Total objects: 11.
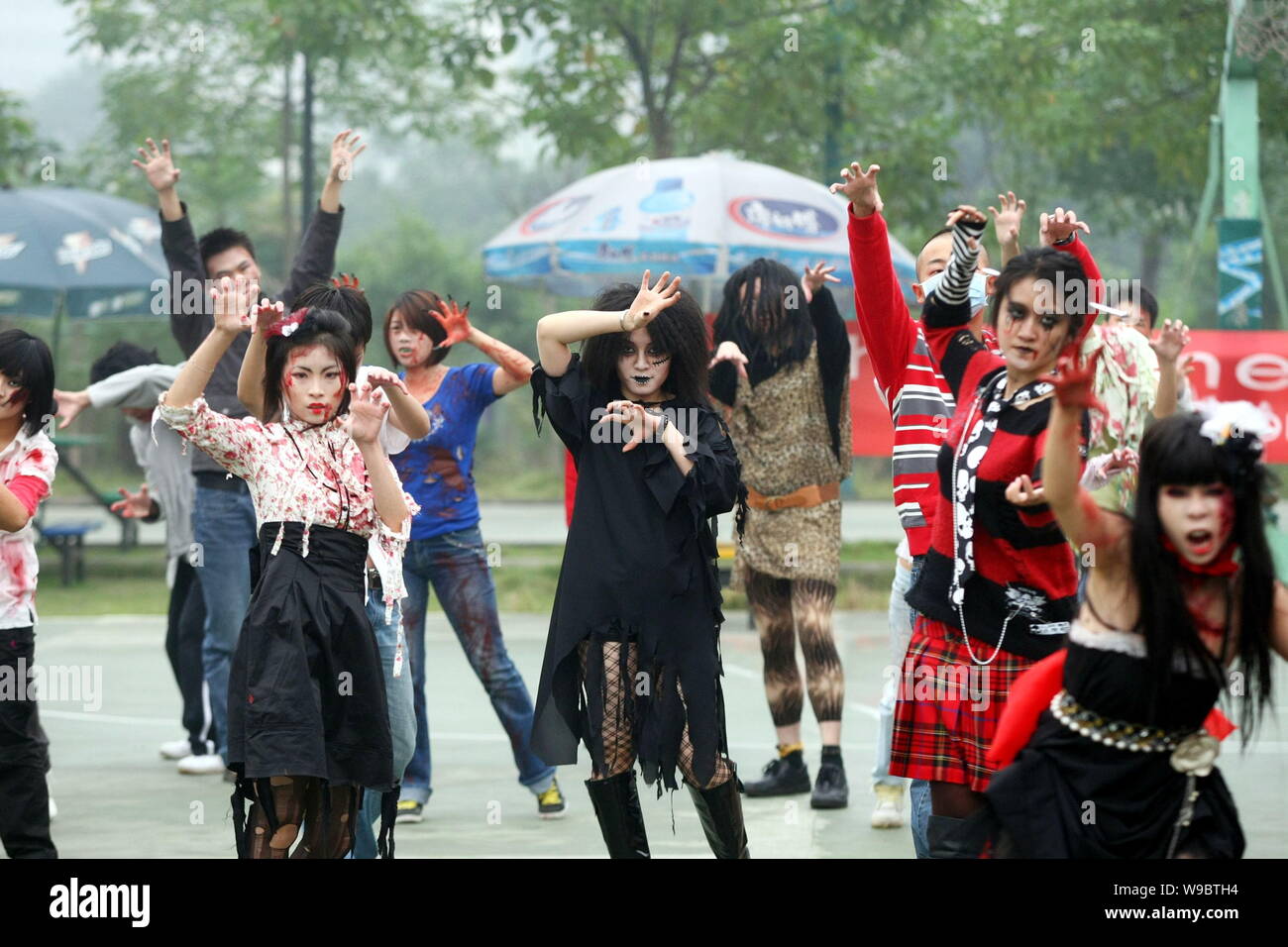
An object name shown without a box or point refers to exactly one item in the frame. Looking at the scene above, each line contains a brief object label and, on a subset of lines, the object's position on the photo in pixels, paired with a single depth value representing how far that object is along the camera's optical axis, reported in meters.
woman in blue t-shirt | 12.48
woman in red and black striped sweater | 8.40
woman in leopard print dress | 13.23
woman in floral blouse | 8.95
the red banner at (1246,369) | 21.41
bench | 26.97
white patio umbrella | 25.41
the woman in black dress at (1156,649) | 6.91
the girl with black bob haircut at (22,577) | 9.80
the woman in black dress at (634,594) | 9.38
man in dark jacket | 12.80
